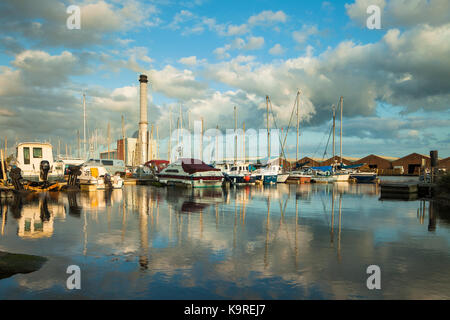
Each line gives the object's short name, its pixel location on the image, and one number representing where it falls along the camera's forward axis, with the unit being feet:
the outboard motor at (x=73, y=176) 99.13
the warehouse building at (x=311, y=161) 398.31
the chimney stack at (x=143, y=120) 351.67
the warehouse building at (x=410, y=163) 350.02
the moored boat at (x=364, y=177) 208.23
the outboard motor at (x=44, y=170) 95.85
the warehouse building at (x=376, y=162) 375.04
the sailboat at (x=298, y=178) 187.13
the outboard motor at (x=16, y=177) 83.51
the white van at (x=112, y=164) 188.75
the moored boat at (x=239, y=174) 154.10
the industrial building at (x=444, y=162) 325.40
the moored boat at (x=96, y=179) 100.22
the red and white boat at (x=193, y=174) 126.41
